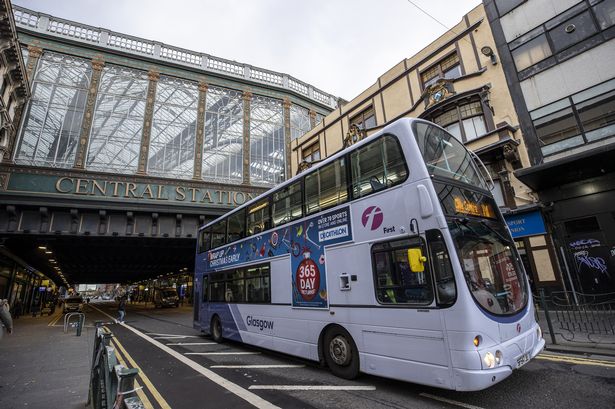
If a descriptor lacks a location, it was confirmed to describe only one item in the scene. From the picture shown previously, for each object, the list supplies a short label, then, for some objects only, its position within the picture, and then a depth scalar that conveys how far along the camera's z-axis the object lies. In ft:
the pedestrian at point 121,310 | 64.88
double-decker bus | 14.43
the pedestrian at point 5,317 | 21.95
